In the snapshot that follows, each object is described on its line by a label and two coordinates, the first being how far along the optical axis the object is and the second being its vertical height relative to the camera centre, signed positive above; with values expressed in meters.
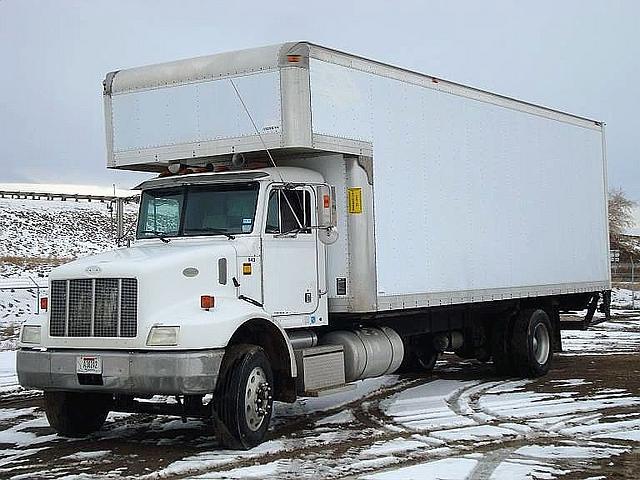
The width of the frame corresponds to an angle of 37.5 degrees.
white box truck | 9.43 +0.83
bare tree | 78.16 +7.29
